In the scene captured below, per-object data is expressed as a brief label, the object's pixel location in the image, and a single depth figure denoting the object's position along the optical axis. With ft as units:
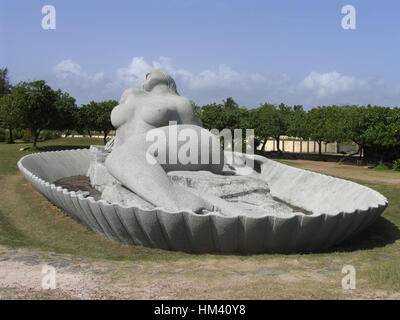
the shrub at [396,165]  64.25
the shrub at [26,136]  110.33
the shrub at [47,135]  110.52
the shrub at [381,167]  66.62
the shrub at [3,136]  108.99
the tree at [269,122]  91.09
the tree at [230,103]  151.85
